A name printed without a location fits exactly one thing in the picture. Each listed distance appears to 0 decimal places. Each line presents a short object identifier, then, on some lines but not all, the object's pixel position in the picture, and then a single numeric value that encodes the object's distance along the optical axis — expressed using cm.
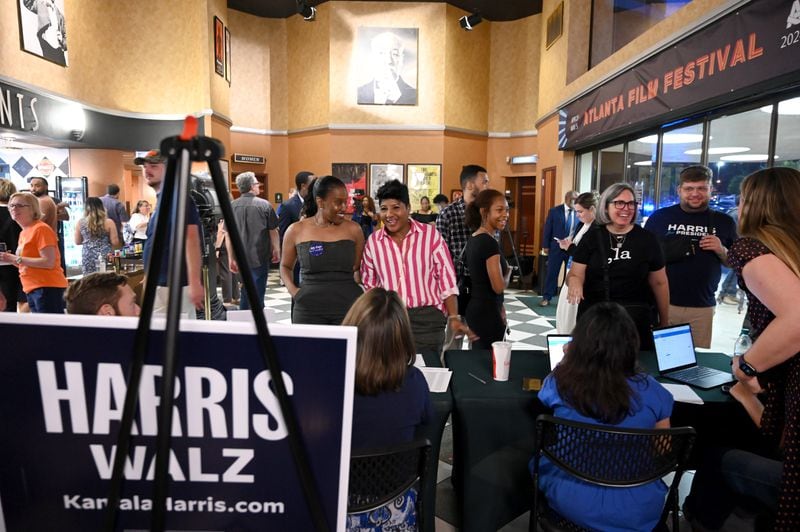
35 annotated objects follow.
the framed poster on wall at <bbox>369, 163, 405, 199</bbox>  1117
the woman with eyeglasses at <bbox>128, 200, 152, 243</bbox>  594
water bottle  233
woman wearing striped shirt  271
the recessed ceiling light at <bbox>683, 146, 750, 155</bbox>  416
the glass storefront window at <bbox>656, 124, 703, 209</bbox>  482
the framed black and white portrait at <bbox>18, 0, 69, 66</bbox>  692
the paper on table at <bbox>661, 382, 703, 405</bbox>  195
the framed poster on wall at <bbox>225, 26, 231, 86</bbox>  1047
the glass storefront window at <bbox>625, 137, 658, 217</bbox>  577
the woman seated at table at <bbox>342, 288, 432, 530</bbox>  156
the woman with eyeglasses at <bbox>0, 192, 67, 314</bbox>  368
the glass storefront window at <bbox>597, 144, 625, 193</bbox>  680
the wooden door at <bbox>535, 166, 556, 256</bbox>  885
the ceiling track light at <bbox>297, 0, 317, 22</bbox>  961
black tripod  58
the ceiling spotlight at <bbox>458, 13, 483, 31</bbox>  990
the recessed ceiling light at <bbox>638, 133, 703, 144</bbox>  481
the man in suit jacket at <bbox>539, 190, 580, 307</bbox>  671
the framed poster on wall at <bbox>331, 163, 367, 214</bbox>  1117
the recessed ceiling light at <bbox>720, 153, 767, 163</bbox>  389
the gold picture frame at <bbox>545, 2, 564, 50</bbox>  826
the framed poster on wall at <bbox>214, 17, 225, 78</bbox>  975
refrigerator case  837
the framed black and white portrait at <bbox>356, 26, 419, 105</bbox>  1073
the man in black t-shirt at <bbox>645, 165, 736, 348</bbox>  309
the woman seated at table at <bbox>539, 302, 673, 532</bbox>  159
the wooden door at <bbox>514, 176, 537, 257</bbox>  1116
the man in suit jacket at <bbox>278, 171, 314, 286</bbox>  519
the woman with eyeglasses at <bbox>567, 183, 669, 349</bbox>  264
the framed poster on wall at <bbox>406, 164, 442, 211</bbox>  1113
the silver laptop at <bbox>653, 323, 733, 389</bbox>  219
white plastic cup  209
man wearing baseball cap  261
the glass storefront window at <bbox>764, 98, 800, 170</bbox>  350
